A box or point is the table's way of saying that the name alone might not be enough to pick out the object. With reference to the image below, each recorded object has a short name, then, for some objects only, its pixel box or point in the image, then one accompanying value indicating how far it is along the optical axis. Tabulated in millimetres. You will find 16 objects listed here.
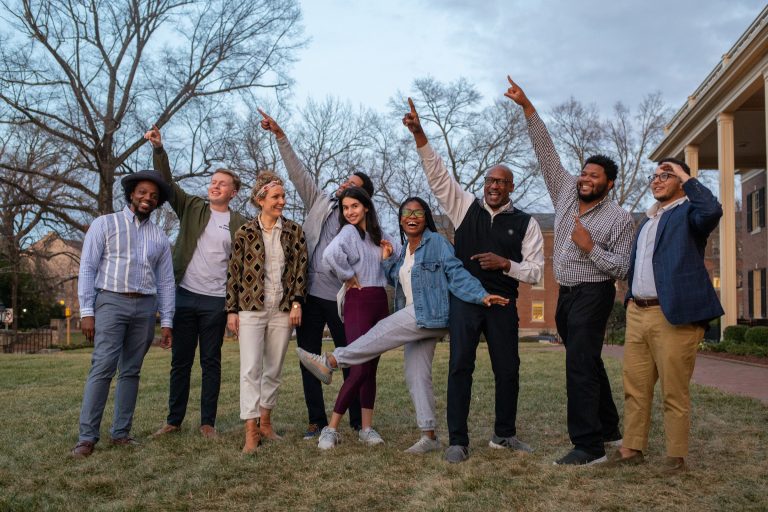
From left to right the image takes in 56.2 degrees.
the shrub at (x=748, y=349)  14944
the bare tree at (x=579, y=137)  39375
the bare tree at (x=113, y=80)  24969
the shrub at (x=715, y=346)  16859
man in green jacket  6020
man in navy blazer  4418
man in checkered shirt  4879
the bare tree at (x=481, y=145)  36719
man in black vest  5094
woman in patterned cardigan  5543
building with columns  17047
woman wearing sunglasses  5262
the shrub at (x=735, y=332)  17459
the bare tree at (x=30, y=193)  26344
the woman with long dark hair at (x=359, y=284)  5527
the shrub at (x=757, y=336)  15828
